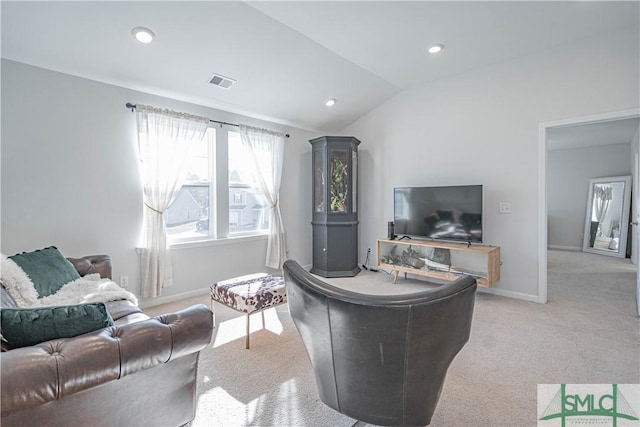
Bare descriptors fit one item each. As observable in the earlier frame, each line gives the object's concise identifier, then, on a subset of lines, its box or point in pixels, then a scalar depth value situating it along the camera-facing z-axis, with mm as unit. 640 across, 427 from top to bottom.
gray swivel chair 1090
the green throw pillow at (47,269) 2100
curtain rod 3115
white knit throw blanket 1824
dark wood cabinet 4605
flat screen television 3625
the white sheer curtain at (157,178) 3229
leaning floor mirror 5855
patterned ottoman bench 2383
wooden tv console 3477
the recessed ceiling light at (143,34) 2516
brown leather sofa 962
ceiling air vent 3290
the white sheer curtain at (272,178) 4324
